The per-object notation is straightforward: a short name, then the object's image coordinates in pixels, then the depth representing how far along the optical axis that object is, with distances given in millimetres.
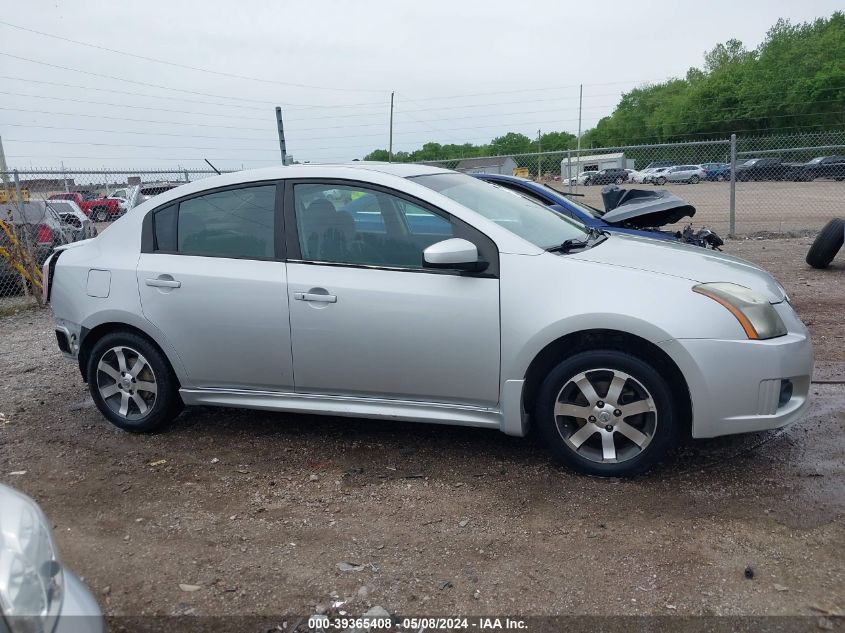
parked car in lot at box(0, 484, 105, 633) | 1691
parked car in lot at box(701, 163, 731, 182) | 26028
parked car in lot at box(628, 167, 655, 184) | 32784
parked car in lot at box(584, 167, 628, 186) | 29391
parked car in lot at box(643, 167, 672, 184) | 32938
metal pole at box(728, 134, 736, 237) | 12494
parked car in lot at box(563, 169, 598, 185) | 32762
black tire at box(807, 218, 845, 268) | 9102
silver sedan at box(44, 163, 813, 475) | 3535
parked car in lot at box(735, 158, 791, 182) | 19781
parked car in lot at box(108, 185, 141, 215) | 10827
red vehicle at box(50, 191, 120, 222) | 12717
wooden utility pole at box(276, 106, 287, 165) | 12078
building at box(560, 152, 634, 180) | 24200
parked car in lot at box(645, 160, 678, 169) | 34253
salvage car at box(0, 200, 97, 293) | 9367
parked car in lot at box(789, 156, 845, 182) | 20078
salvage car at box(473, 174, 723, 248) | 6664
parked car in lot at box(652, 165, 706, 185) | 32188
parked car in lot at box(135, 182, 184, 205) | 11141
